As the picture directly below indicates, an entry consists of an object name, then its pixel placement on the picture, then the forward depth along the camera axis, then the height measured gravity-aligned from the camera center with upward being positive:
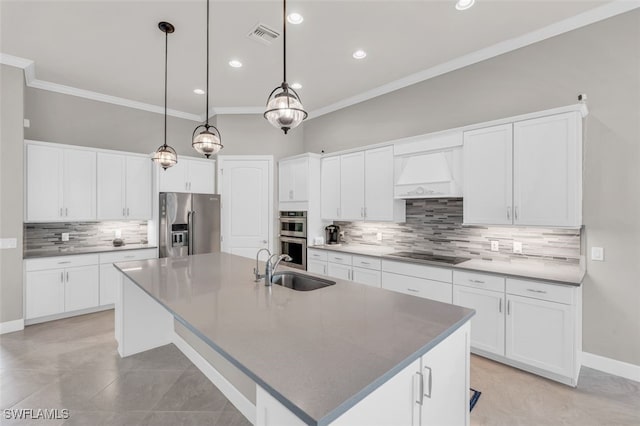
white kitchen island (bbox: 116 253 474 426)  0.91 -0.53
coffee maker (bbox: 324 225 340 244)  4.69 -0.35
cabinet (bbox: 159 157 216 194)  4.64 +0.57
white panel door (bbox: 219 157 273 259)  5.05 +0.12
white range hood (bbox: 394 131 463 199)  3.22 +0.54
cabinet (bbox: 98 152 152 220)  4.22 +0.37
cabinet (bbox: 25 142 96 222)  3.69 +0.38
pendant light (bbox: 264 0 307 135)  1.73 +0.61
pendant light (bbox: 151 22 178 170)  2.82 +0.56
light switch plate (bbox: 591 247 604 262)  2.62 -0.37
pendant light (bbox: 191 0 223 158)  2.44 +0.57
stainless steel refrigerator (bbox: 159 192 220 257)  4.44 -0.19
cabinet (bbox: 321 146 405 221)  3.85 +0.35
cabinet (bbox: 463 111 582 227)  2.49 +0.37
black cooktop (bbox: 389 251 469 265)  3.18 -0.52
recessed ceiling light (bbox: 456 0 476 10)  2.51 +1.80
